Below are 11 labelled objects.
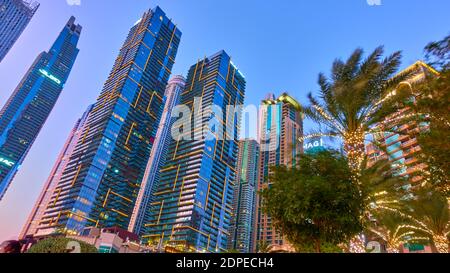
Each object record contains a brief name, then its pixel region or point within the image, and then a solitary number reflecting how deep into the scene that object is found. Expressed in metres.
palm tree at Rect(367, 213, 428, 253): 28.80
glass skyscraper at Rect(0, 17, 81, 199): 192.50
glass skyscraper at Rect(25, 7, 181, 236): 133.00
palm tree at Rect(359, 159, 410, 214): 16.86
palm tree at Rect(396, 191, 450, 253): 23.77
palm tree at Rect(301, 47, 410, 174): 15.49
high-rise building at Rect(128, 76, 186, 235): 194.16
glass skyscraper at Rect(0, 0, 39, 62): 186.35
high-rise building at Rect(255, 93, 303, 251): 159.62
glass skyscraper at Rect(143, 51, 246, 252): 141.38
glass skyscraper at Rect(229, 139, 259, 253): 185.80
